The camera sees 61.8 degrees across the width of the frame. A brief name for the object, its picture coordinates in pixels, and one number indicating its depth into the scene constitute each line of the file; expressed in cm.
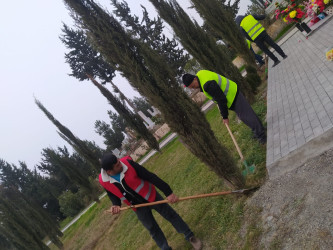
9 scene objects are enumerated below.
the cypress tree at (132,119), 1602
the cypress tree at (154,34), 3338
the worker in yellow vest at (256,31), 919
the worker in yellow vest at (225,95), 525
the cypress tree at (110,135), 4266
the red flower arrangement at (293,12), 1028
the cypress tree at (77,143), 1748
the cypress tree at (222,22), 1045
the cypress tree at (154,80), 483
